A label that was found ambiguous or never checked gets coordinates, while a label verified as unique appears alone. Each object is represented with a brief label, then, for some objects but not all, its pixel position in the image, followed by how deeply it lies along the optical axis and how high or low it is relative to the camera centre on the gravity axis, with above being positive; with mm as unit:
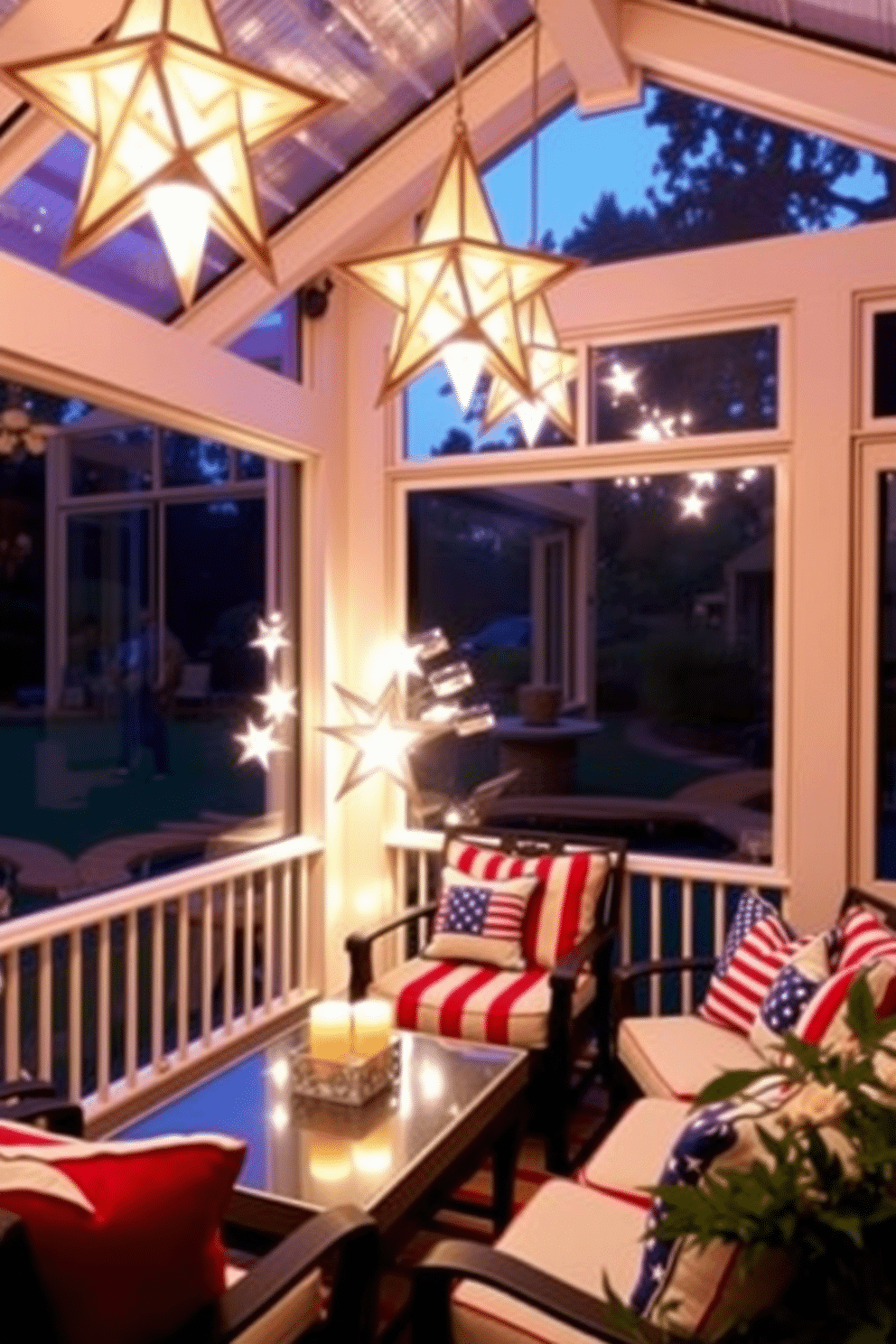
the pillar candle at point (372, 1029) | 2869 -1026
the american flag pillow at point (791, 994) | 2973 -976
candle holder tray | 2785 -1136
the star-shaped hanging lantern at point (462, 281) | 2279 +790
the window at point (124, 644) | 3549 -5
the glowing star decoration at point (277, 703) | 4684 -262
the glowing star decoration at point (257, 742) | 4590 -424
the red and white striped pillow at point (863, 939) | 2969 -834
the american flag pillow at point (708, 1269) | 1584 -934
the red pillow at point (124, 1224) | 1378 -768
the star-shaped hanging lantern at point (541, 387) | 2998 +760
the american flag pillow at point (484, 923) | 3949 -1039
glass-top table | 2385 -1204
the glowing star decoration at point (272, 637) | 4676 +26
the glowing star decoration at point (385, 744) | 4352 -408
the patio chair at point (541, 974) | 3504 -1191
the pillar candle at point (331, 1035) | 2850 -1033
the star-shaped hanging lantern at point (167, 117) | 1657 +845
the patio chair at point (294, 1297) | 1372 -1030
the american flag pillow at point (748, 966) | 3336 -1013
